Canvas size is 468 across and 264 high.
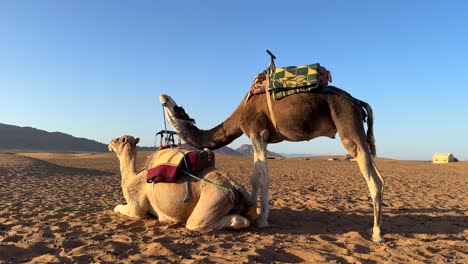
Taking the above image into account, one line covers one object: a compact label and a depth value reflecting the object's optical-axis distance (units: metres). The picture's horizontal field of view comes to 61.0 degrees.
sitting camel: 5.59
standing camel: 5.86
